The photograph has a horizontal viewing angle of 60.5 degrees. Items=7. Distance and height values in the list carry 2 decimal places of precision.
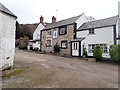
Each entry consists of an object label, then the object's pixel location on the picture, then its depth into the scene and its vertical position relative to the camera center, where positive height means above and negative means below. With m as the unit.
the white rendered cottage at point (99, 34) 15.71 +2.08
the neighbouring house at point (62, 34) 21.08 +2.84
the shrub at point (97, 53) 15.21 -0.97
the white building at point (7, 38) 8.80 +0.77
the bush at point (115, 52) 12.74 -0.71
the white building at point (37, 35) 29.73 +3.89
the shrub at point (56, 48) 22.63 -0.34
